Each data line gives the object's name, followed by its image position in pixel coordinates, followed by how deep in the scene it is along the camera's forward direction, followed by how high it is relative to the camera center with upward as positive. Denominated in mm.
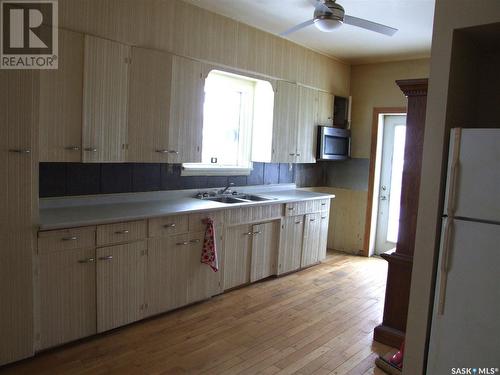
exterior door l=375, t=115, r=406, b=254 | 5430 -205
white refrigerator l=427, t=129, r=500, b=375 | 1914 -468
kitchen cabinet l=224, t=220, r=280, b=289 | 3779 -971
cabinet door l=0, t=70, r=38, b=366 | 2307 -364
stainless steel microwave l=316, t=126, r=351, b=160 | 5176 +243
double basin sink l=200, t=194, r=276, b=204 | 4105 -452
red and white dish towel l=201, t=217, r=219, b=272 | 3438 -814
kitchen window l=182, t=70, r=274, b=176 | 4219 +406
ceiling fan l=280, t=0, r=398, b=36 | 2900 +1082
